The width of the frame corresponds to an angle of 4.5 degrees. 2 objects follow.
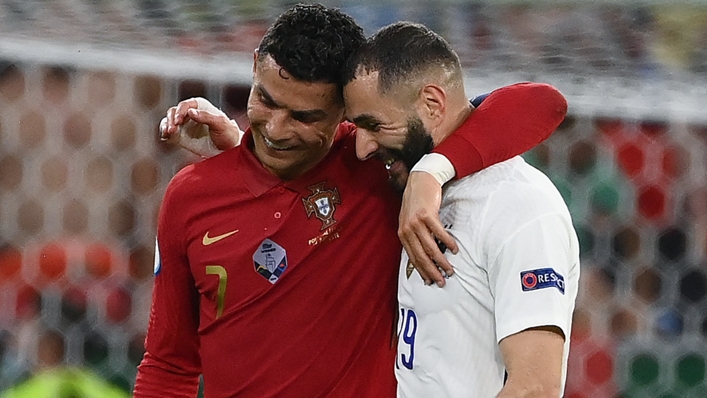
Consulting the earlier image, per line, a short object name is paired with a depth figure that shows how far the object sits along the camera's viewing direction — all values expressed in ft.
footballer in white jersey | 50.97
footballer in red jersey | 52.08
